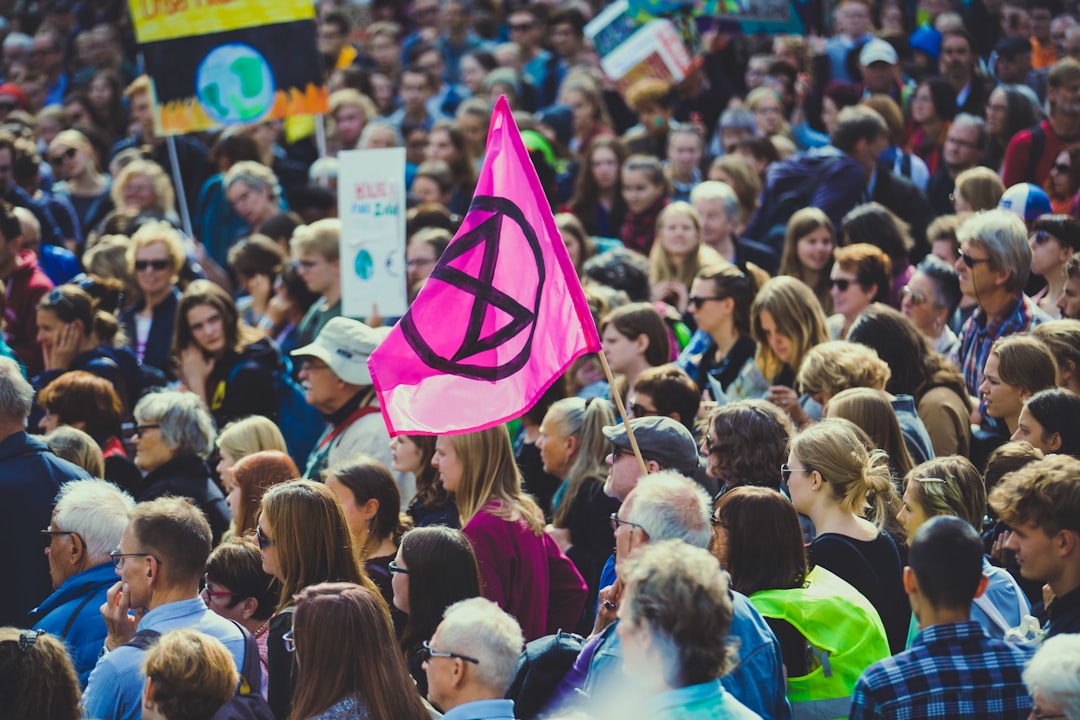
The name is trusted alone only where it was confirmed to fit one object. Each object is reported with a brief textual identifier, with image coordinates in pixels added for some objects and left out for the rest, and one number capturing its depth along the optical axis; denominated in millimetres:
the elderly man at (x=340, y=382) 14211
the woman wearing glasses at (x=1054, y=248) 15070
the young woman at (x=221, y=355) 16359
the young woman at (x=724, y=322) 15227
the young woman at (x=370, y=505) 11141
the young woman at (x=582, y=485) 12062
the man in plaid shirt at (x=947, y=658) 7426
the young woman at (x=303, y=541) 9875
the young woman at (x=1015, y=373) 11992
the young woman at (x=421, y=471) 12172
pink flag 10484
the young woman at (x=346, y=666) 8086
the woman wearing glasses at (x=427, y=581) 9508
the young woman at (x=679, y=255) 18328
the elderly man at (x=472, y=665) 7816
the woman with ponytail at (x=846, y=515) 9859
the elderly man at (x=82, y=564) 10172
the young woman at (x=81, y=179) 24797
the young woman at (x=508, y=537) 10953
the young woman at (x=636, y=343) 14922
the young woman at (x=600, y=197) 22656
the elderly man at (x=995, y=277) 14297
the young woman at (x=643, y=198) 20875
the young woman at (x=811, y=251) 17511
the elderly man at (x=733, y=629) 8000
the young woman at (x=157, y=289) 18828
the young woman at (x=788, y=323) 14484
